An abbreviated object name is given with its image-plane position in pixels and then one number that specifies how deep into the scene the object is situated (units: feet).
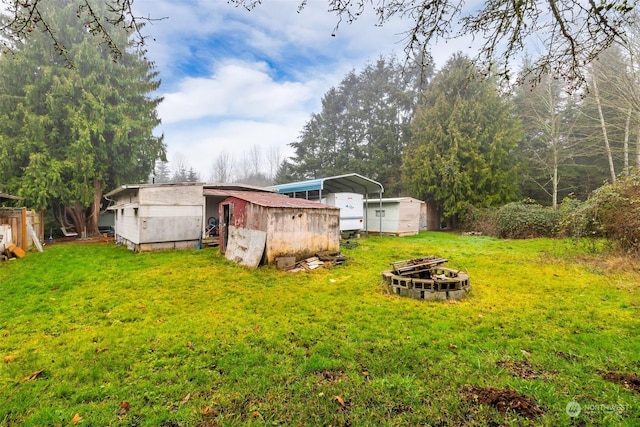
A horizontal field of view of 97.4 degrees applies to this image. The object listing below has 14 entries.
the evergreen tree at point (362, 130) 81.76
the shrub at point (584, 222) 26.11
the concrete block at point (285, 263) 24.81
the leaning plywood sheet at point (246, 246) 25.36
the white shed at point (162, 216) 34.24
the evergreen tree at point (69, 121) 43.62
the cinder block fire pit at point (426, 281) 16.38
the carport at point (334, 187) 43.96
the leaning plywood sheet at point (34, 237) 35.68
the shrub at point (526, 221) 44.93
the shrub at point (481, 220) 51.80
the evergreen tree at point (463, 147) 58.03
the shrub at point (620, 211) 23.31
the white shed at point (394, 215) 51.39
